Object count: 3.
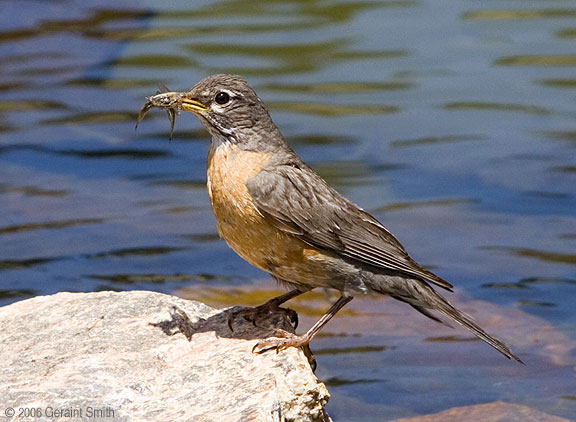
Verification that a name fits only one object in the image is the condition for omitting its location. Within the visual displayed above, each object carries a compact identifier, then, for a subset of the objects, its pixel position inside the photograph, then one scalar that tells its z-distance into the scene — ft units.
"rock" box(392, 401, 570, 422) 48.11
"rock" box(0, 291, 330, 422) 33.35
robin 39.58
